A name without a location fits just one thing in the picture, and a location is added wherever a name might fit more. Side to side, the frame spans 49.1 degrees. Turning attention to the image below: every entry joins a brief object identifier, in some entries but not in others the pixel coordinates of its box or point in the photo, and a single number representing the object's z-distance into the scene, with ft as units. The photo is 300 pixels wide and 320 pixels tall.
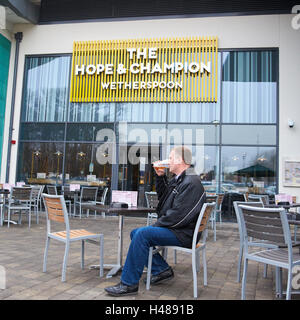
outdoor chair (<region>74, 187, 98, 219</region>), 28.81
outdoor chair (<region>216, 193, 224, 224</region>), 22.77
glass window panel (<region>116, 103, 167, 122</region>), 31.53
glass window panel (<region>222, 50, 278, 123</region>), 30.07
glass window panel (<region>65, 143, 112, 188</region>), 31.91
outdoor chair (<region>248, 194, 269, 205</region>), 21.47
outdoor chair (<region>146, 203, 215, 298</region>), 9.41
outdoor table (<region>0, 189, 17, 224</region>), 21.07
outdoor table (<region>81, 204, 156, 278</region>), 10.21
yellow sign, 30.91
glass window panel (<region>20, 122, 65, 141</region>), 33.06
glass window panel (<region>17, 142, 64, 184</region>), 32.71
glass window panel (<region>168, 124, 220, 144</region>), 30.42
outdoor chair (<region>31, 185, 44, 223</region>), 24.69
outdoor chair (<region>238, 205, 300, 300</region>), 7.77
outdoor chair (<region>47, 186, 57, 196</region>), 29.36
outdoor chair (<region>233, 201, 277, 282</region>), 10.35
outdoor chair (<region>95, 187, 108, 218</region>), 30.35
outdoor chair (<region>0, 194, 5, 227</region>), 22.14
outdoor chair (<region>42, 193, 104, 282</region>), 10.48
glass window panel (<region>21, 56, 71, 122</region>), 33.47
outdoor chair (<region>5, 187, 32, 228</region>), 21.97
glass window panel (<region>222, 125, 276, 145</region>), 29.66
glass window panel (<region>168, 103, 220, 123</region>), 30.68
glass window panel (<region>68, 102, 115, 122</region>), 32.37
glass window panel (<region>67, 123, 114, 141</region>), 32.32
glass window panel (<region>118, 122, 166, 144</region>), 31.30
